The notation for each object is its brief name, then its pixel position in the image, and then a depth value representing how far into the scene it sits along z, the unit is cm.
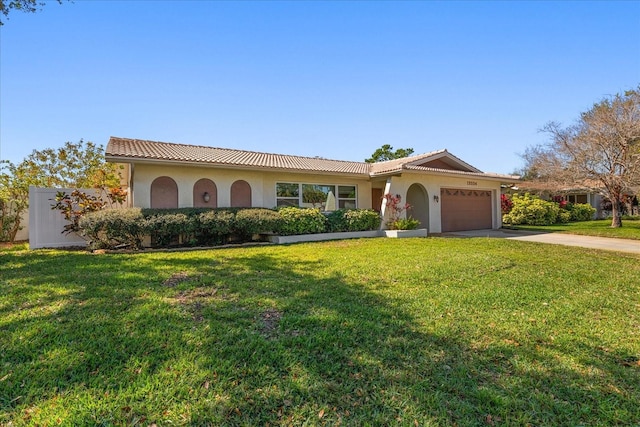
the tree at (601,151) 1716
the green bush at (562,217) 2381
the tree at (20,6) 841
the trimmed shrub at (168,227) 978
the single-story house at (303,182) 1159
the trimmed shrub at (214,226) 1048
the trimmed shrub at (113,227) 941
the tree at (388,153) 4728
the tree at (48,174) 1330
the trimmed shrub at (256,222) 1109
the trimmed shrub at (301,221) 1217
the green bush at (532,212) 2245
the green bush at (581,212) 2559
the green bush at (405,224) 1398
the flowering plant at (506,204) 2328
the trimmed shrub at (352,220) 1350
